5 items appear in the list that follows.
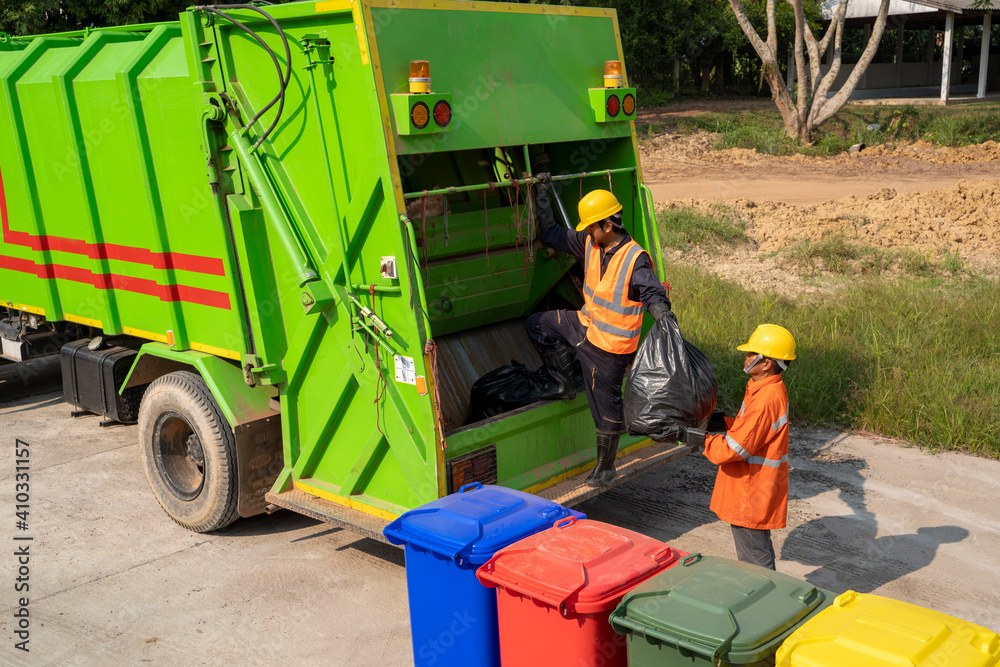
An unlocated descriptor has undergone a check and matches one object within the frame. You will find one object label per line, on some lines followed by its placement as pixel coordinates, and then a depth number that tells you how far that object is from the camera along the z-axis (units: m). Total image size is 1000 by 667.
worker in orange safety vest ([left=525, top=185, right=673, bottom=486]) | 4.73
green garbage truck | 4.25
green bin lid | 2.57
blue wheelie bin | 3.27
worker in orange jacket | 3.90
